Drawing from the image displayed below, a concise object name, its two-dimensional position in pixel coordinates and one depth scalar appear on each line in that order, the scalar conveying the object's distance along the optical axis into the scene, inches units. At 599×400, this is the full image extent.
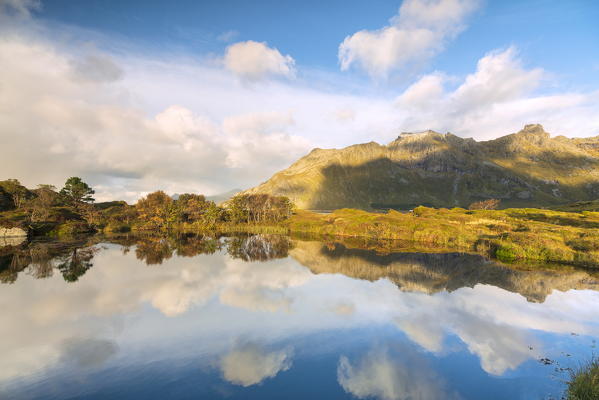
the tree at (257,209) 4783.5
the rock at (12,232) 3011.8
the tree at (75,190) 4795.8
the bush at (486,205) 6104.8
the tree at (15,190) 4329.7
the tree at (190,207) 4832.7
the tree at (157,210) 4402.1
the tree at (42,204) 3596.0
